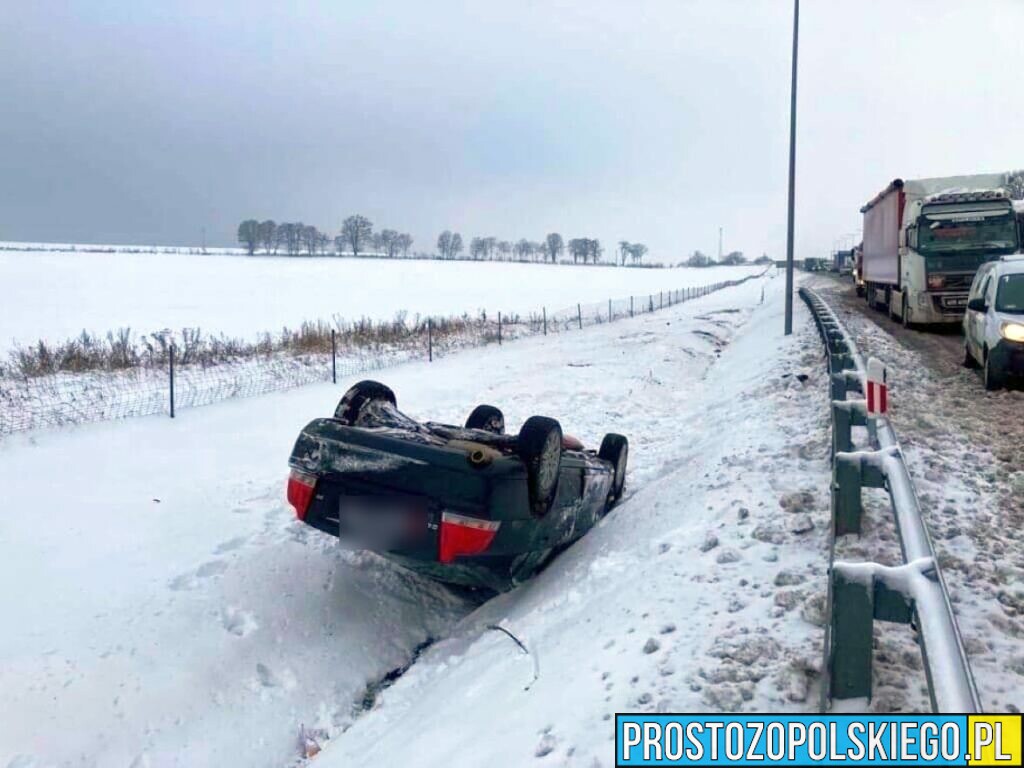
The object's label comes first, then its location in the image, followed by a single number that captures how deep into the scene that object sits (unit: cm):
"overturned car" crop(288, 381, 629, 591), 445
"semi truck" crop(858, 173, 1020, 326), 1833
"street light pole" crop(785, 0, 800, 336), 1773
